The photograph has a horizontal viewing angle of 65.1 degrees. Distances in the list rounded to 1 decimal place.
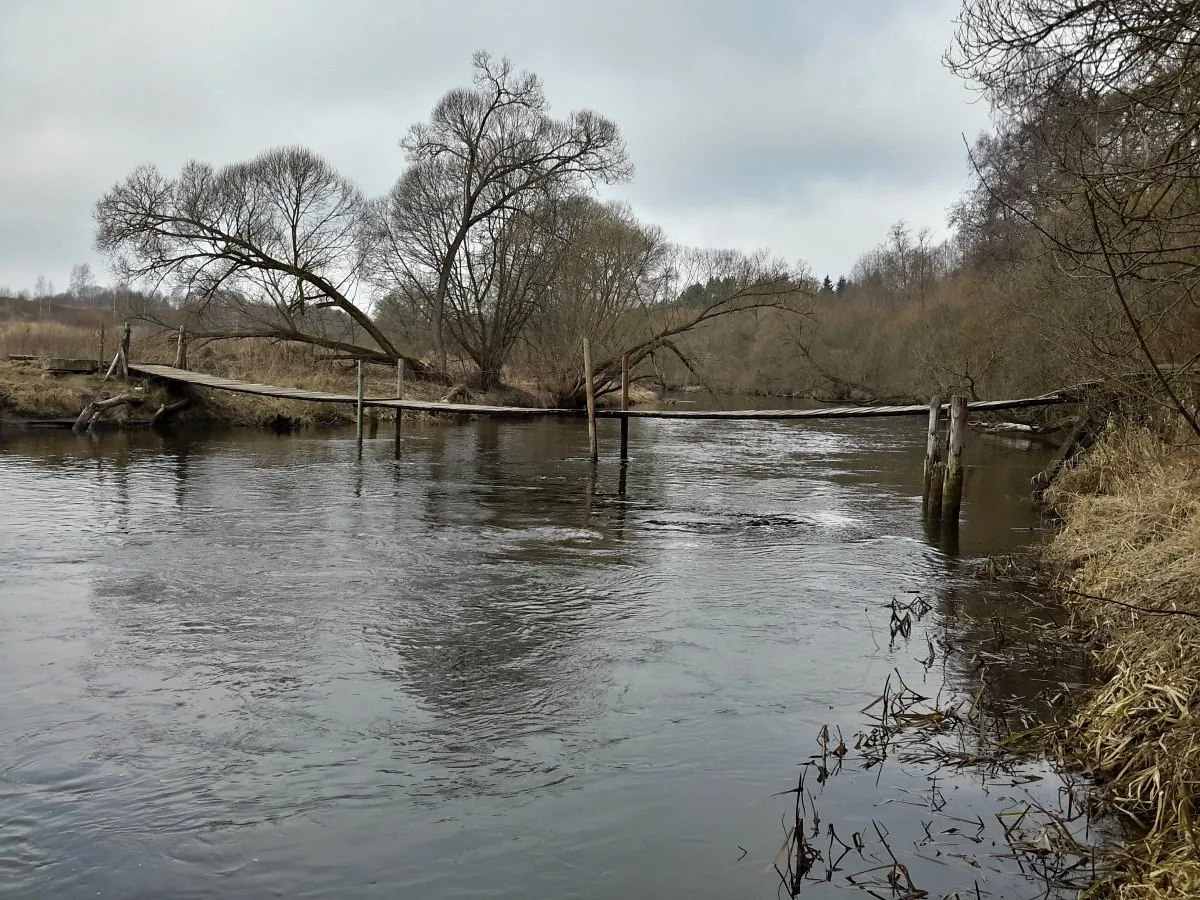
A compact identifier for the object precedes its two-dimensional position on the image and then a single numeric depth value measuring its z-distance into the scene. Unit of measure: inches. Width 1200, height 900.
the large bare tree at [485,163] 1045.2
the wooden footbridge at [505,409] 436.8
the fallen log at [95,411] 732.0
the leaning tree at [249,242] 965.2
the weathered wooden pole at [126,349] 776.3
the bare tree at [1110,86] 191.9
